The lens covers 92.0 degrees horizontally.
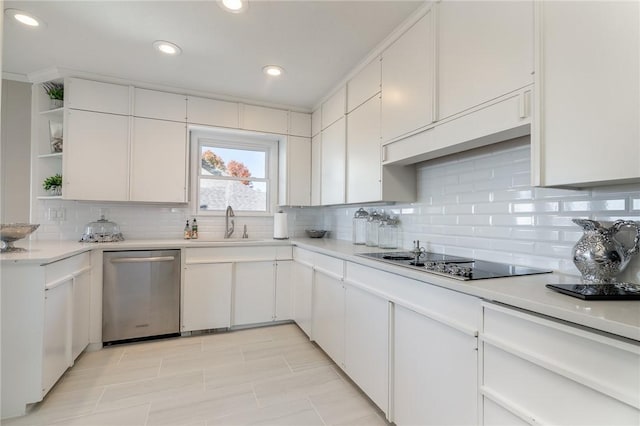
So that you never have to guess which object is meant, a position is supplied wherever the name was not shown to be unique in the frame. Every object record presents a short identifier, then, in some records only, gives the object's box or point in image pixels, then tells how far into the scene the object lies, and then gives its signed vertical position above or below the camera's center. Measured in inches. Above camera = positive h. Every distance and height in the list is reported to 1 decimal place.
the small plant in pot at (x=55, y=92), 111.9 +43.5
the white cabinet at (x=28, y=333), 69.9 -28.4
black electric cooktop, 53.4 -10.4
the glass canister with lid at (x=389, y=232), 99.9 -5.8
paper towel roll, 136.8 -5.5
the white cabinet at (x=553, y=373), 31.3 -18.3
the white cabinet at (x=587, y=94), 39.4 +17.0
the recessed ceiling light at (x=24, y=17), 77.8 +50.4
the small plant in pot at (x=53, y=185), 110.3 +9.8
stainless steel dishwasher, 105.0 -28.6
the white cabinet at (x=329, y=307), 88.2 -28.7
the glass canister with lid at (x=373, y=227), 105.6 -4.6
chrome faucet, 137.1 -4.4
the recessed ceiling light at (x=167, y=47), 90.9 +49.9
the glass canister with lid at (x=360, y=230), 120.2 -6.4
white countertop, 32.3 -10.7
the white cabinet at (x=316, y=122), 134.2 +41.4
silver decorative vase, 45.6 -5.6
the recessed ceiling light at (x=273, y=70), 104.9 +49.7
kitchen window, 137.5 +19.7
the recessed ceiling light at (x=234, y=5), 73.6 +50.4
